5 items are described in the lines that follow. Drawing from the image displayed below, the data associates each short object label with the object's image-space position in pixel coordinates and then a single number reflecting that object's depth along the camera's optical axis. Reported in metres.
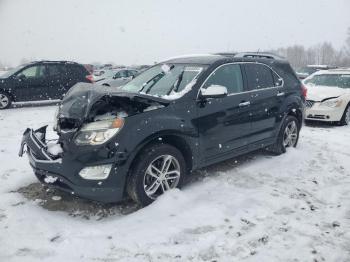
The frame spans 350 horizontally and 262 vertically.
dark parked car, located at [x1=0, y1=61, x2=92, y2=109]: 12.25
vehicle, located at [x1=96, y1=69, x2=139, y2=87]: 17.71
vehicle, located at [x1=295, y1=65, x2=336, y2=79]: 22.66
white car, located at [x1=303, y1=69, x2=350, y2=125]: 9.78
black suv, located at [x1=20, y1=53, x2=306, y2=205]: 3.91
